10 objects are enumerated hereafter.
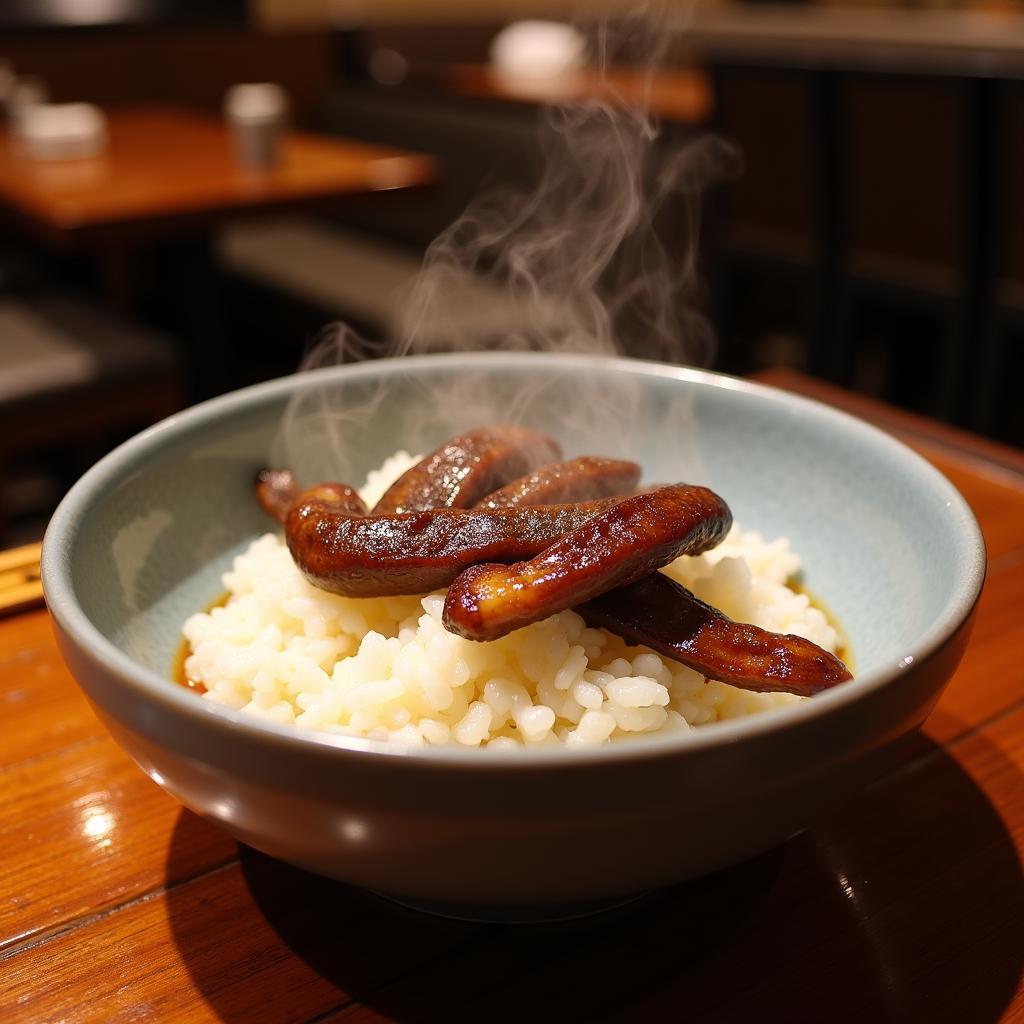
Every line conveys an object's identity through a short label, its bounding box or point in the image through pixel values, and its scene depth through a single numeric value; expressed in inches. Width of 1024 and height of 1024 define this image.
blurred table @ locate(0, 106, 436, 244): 45.6
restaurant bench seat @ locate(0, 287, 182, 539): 46.5
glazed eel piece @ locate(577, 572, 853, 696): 13.9
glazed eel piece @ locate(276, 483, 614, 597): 14.8
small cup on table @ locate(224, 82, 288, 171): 53.1
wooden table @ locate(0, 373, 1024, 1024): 12.7
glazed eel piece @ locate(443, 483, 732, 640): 13.5
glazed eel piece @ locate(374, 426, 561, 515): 17.0
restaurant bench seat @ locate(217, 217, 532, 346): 56.6
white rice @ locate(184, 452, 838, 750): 13.9
